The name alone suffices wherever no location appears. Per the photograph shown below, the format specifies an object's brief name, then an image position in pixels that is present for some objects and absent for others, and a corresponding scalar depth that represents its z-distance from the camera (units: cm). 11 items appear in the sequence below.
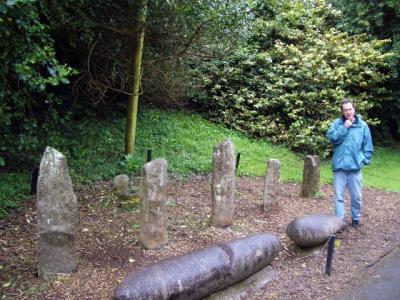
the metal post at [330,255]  546
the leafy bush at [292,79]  1420
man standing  685
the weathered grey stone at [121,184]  734
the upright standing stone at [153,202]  545
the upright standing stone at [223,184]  642
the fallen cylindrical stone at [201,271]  404
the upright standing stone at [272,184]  750
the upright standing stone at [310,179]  888
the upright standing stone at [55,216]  466
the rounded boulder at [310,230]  596
